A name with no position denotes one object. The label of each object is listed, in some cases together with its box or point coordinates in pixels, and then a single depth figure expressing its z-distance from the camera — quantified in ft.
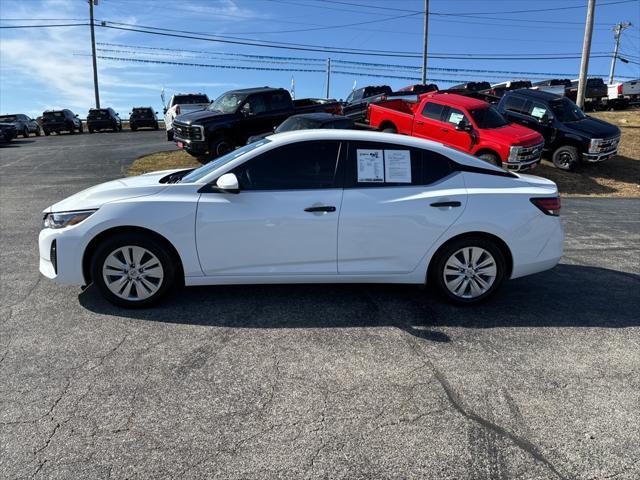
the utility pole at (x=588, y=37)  65.72
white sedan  14.02
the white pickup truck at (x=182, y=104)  63.47
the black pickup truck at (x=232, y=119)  42.93
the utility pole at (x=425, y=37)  111.14
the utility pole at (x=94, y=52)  135.74
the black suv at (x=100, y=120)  104.06
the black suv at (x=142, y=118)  106.63
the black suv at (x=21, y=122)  97.38
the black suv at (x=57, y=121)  102.68
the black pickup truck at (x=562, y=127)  46.70
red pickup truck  39.32
